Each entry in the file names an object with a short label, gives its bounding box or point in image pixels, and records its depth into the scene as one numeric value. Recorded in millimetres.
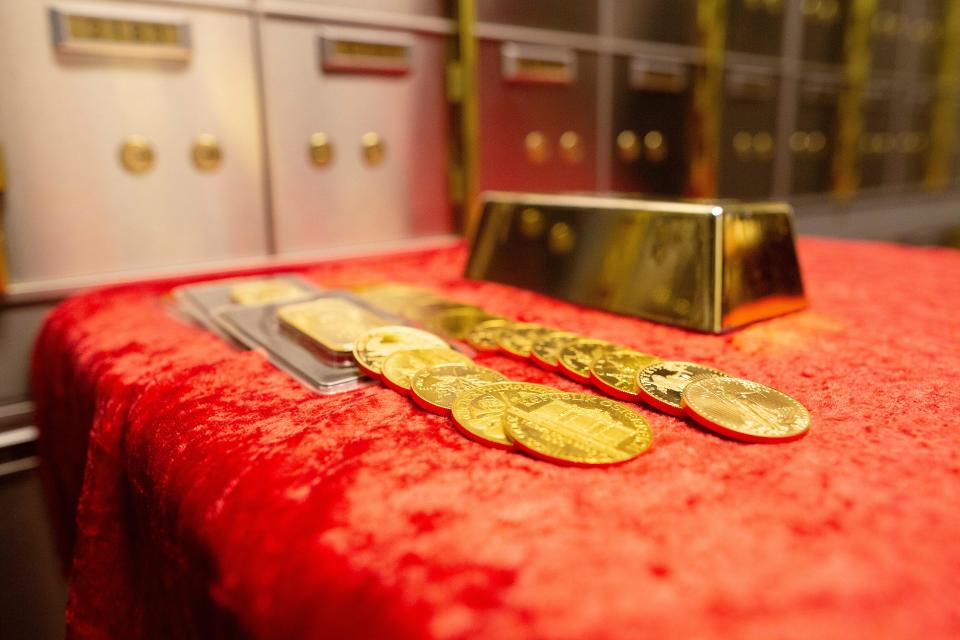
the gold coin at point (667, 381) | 218
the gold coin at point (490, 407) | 201
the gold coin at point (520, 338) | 272
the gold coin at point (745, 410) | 199
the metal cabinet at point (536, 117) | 609
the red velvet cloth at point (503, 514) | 137
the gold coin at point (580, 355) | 247
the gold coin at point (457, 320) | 298
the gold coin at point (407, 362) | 239
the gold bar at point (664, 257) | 299
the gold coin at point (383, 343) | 250
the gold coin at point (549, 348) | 259
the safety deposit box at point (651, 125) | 713
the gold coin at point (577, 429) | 188
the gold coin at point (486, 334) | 279
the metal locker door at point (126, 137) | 407
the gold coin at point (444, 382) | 223
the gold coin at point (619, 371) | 230
